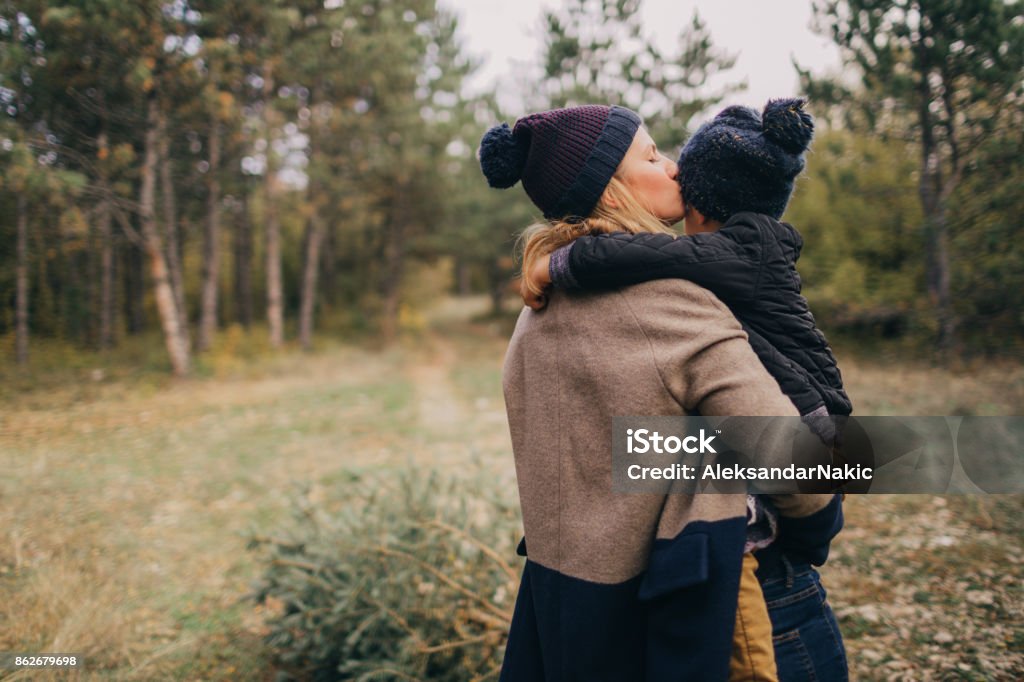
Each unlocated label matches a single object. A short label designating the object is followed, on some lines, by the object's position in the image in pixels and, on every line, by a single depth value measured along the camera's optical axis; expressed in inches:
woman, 45.5
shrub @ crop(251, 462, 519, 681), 110.7
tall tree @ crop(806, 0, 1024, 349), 178.4
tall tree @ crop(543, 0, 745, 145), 460.8
